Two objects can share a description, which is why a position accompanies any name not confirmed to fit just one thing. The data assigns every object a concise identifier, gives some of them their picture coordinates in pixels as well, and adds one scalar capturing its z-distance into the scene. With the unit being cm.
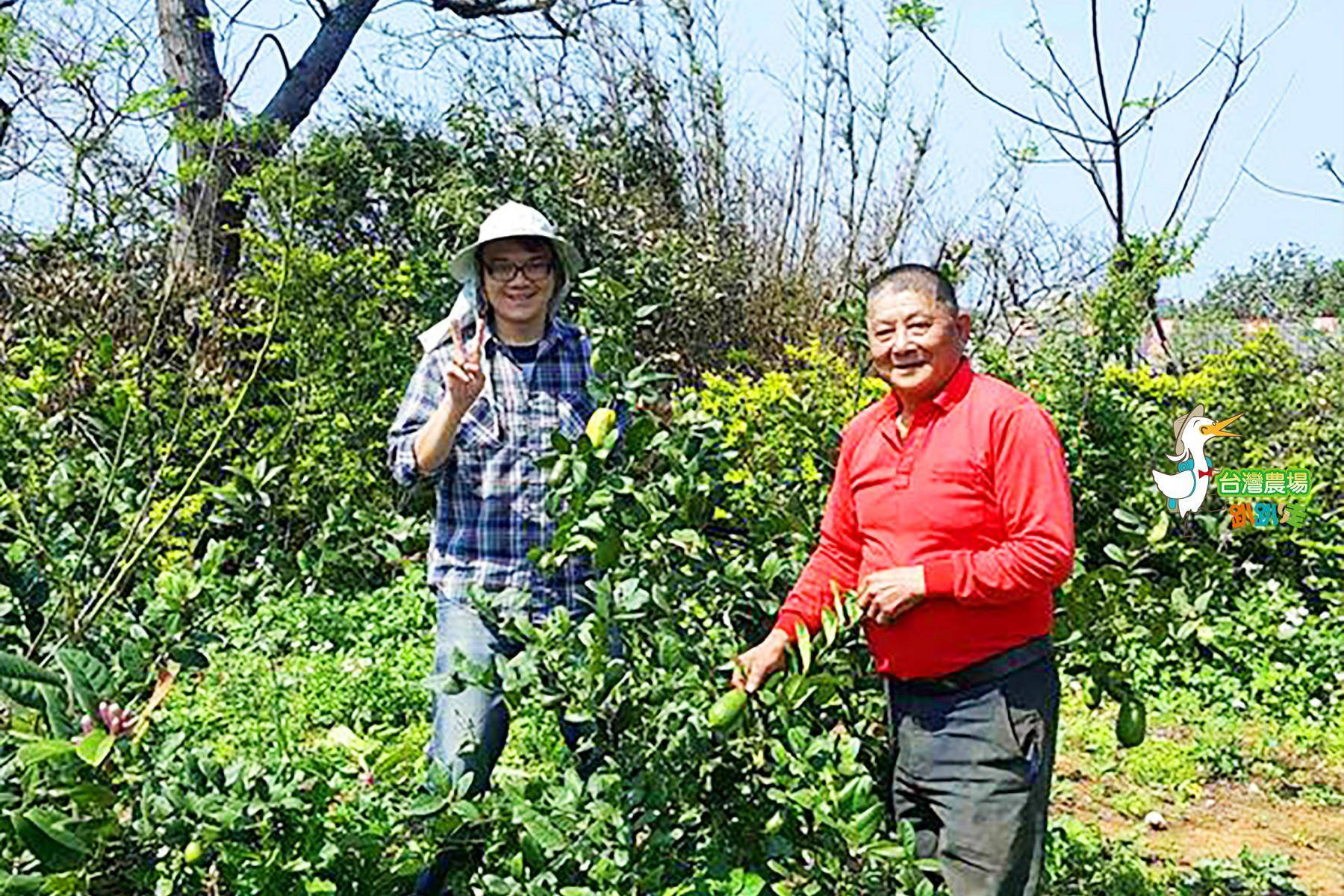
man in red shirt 236
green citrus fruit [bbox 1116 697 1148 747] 263
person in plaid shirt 294
